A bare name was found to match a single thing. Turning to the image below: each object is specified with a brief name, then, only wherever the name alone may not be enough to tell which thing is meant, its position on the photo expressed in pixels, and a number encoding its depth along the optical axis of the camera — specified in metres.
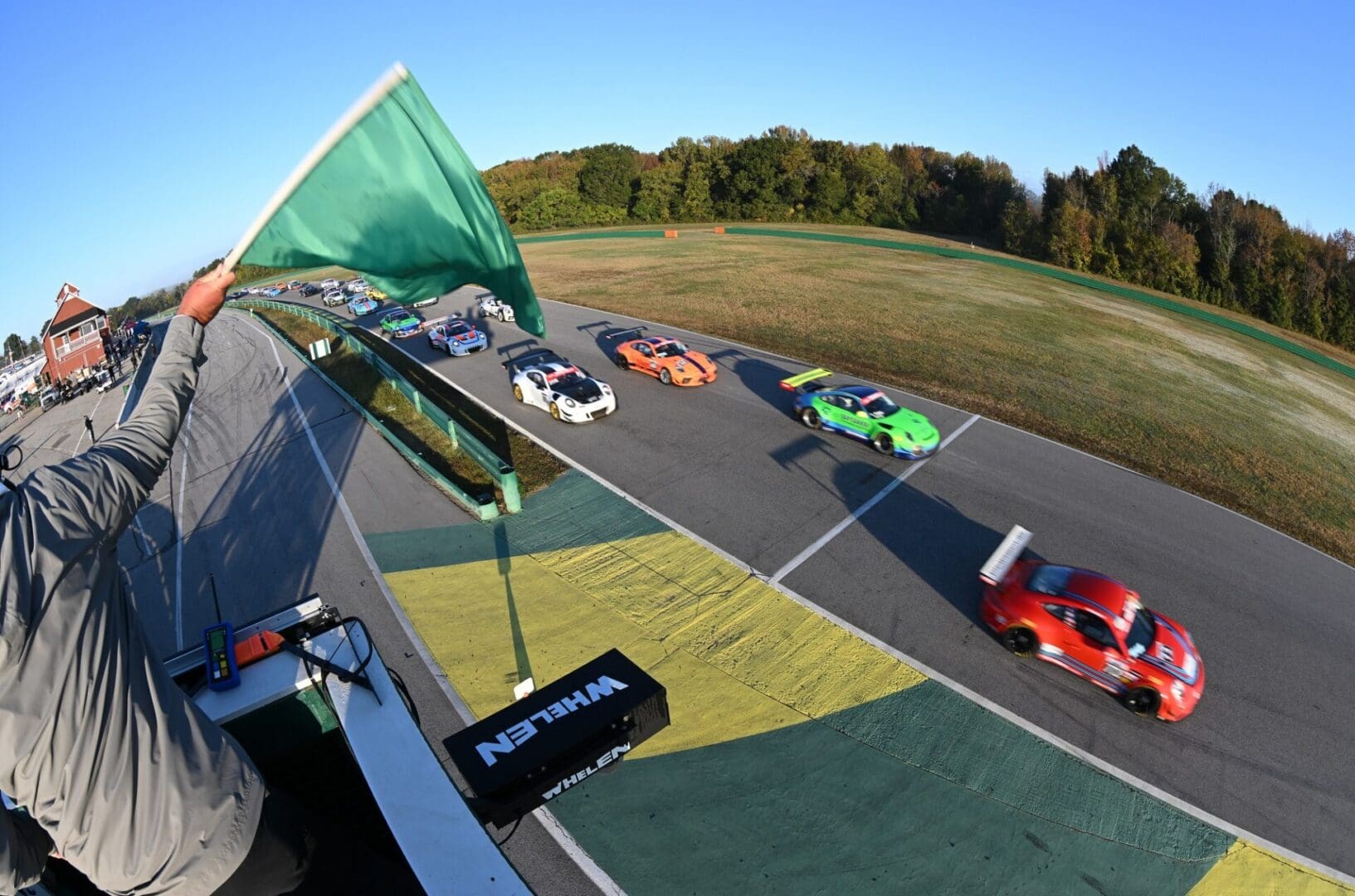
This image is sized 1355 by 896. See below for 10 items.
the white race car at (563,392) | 20.80
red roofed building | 41.31
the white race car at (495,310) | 36.00
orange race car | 23.20
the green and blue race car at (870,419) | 17.88
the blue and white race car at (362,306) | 44.65
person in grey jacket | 2.33
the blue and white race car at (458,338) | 29.81
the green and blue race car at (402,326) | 35.66
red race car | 10.34
